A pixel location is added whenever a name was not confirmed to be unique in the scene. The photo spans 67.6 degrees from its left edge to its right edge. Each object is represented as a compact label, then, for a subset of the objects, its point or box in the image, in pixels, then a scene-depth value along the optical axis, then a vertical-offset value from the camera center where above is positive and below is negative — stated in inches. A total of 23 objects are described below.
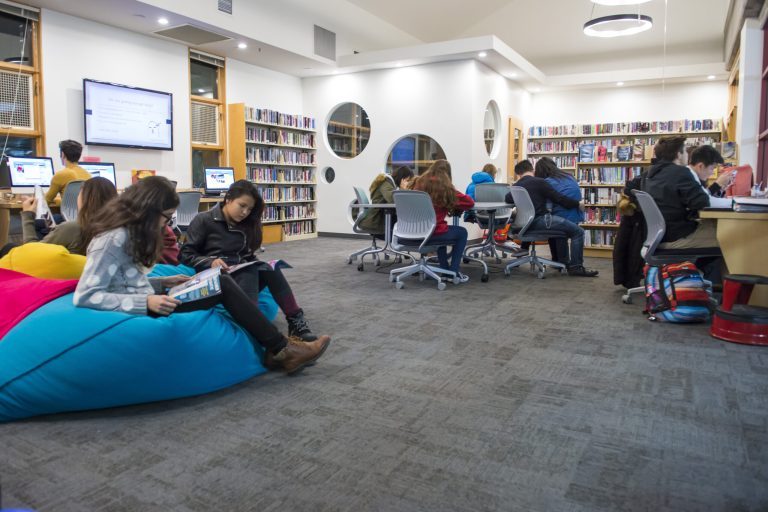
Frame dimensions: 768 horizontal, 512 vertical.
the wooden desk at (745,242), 151.4 -8.9
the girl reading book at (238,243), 126.6 -7.9
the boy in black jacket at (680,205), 163.6 +1.3
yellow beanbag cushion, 106.8 -9.8
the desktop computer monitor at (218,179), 318.3 +17.0
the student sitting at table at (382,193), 243.0 +6.9
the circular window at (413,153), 383.6 +37.9
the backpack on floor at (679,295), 155.0 -23.5
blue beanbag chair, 87.7 -23.5
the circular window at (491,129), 394.6 +56.4
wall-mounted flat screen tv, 275.1 +47.2
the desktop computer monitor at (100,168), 253.6 +18.3
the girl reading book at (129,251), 90.8 -6.7
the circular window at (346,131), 406.9 +56.1
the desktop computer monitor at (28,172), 233.5 +15.1
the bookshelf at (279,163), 351.9 +30.5
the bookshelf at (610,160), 329.1 +28.8
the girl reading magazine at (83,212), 114.7 -0.6
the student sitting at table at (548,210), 227.6 +0.1
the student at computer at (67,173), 223.5 +14.4
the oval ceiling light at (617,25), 307.3 +103.3
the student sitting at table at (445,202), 205.2 +2.6
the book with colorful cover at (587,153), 336.5 +33.1
